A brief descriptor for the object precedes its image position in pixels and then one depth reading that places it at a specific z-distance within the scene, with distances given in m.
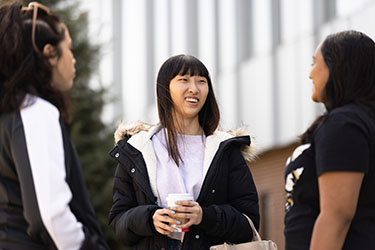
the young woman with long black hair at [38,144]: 4.05
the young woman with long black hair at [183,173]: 5.67
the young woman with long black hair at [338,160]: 4.27
